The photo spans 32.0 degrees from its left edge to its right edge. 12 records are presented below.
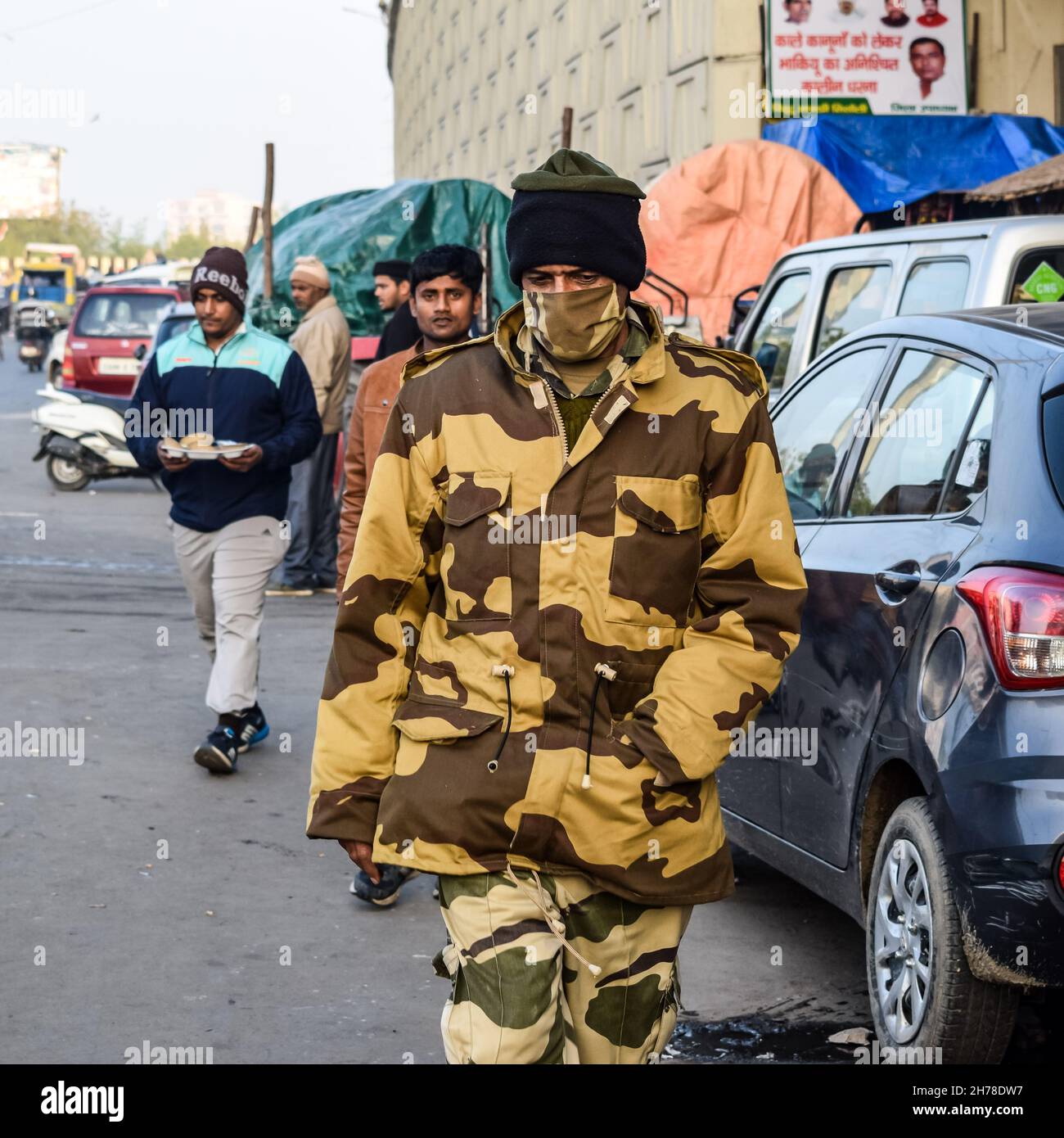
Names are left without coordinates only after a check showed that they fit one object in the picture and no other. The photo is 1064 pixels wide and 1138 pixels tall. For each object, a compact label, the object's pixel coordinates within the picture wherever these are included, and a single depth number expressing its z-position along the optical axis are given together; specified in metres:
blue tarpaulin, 18.17
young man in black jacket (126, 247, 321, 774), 7.26
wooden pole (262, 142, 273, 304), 17.22
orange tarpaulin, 15.40
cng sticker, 7.20
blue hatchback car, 3.68
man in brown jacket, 5.76
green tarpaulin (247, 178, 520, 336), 17.27
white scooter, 18.19
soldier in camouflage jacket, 2.96
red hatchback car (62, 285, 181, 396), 23.44
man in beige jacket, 12.03
